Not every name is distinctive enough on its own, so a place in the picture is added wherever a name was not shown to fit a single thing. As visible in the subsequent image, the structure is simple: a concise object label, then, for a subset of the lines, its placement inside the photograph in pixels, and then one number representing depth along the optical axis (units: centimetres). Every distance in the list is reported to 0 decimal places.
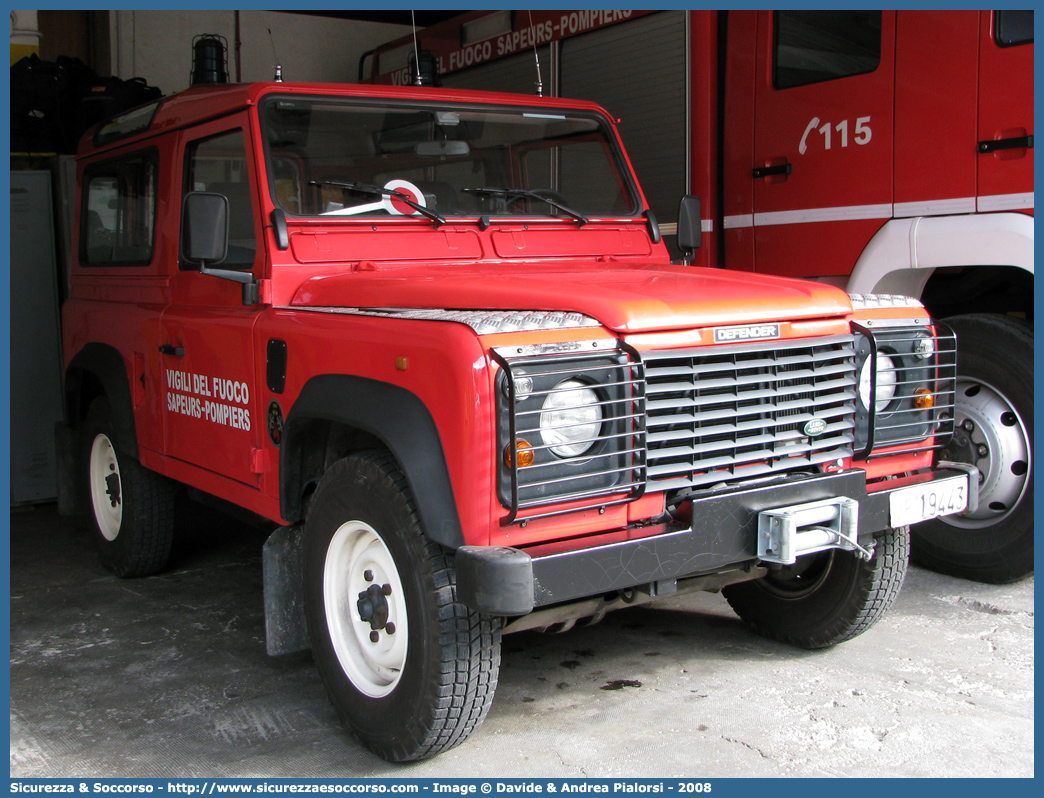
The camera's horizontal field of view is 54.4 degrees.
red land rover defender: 254
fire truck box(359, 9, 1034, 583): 404
